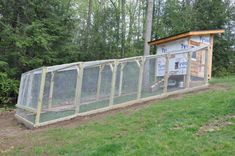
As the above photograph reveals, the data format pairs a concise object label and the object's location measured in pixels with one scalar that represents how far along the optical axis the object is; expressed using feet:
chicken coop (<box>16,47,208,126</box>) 18.30
